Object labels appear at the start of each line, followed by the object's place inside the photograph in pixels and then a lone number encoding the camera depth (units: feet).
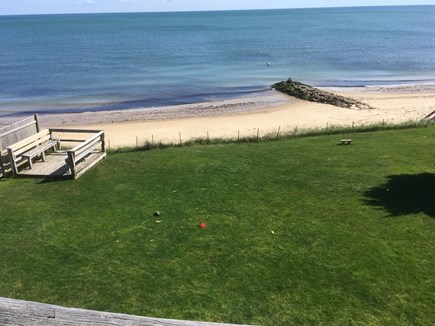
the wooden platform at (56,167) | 45.39
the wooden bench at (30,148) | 45.60
